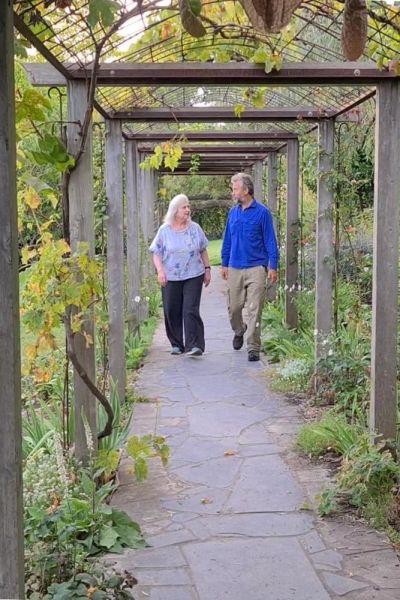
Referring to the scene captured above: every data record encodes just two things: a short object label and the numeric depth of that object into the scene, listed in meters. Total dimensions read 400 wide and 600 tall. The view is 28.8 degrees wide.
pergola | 1.99
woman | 8.15
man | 7.93
